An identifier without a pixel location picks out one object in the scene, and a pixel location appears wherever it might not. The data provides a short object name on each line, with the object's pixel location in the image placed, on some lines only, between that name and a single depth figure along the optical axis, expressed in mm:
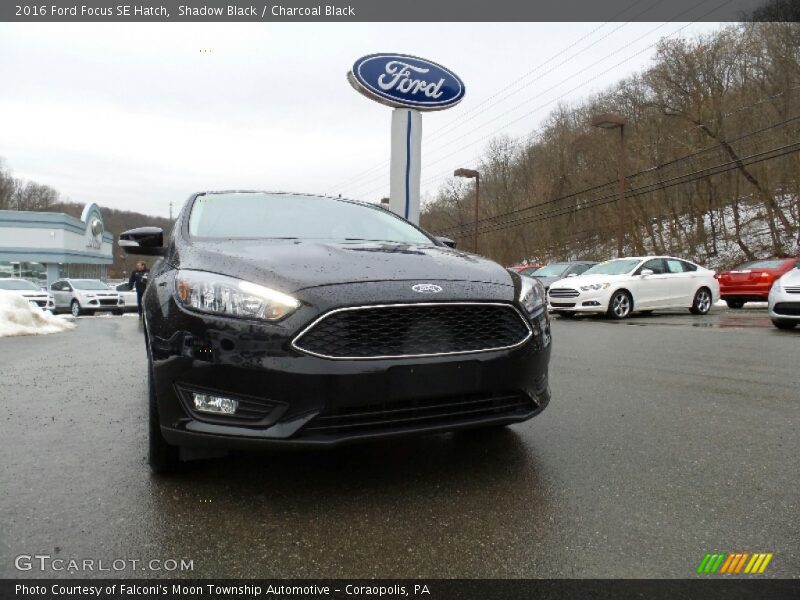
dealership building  46406
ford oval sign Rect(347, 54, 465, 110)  11480
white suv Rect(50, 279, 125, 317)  21062
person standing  14694
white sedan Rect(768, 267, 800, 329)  8445
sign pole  11594
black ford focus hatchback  2207
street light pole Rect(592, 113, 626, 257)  20797
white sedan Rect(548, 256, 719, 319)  12625
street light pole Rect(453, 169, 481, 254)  36969
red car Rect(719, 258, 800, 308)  15016
